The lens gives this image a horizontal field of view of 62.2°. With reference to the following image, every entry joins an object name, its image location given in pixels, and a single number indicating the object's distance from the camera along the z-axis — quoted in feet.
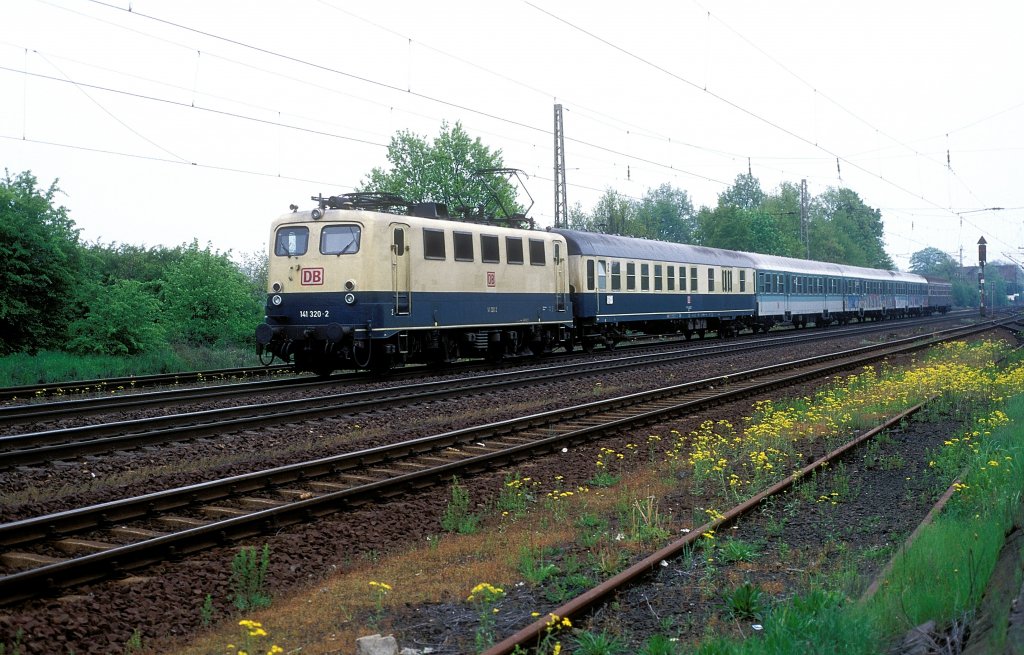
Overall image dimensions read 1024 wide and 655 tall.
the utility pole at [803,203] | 196.89
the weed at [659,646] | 14.48
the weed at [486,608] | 15.60
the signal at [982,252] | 142.92
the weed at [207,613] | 17.87
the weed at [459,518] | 25.04
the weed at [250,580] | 19.01
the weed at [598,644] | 14.98
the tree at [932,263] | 437.17
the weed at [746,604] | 16.63
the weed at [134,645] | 16.39
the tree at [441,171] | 151.43
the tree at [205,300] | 86.48
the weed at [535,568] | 19.43
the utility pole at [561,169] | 103.71
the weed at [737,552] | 20.27
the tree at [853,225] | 376.07
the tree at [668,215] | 391.28
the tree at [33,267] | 69.67
